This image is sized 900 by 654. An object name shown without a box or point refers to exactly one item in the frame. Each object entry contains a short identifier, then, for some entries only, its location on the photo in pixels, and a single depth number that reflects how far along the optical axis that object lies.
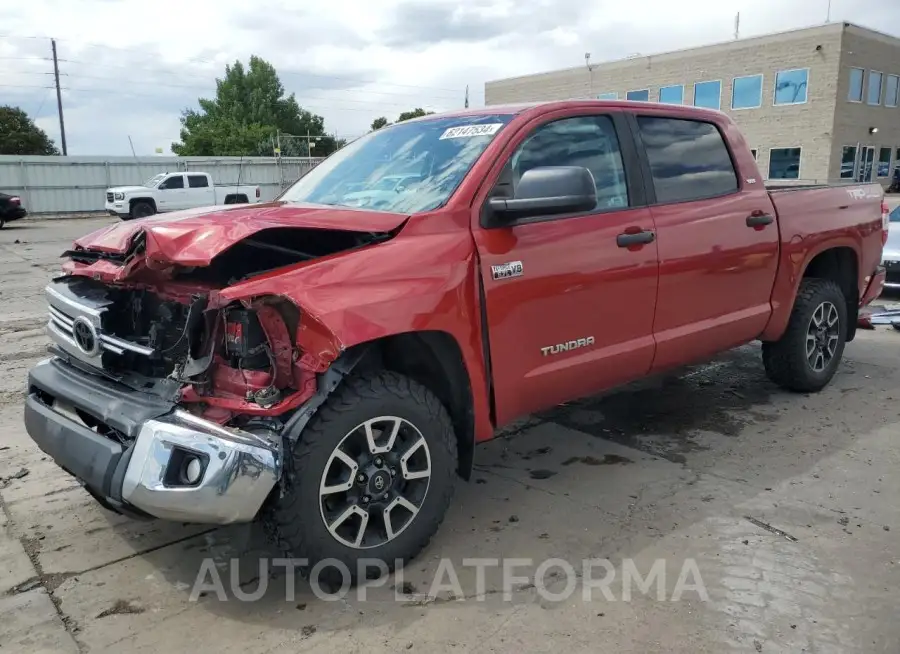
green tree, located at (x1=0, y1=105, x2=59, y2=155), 49.94
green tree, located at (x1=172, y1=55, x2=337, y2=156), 65.81
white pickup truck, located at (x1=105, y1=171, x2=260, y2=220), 25.38
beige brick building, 30.92
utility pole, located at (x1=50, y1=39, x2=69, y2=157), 45.80
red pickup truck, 2.61
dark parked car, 23.19
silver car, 8.75
